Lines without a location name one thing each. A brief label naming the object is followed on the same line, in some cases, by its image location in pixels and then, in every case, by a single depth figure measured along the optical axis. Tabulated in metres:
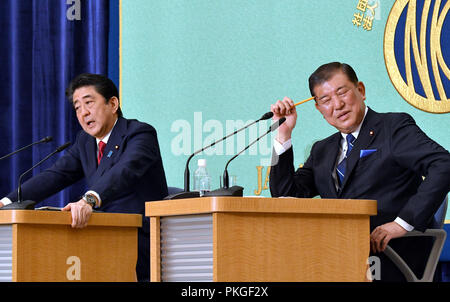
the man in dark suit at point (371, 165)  5.09
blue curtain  9.12
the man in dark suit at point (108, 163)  6.14
